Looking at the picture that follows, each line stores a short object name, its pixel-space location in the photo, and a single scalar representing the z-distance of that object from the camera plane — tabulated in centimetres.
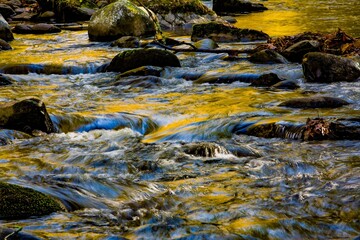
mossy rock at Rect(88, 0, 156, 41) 1567
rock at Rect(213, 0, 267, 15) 2536
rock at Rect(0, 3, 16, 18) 2207
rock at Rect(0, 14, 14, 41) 1529
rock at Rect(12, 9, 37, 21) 2134
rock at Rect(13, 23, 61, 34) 1730
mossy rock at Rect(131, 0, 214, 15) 1969
